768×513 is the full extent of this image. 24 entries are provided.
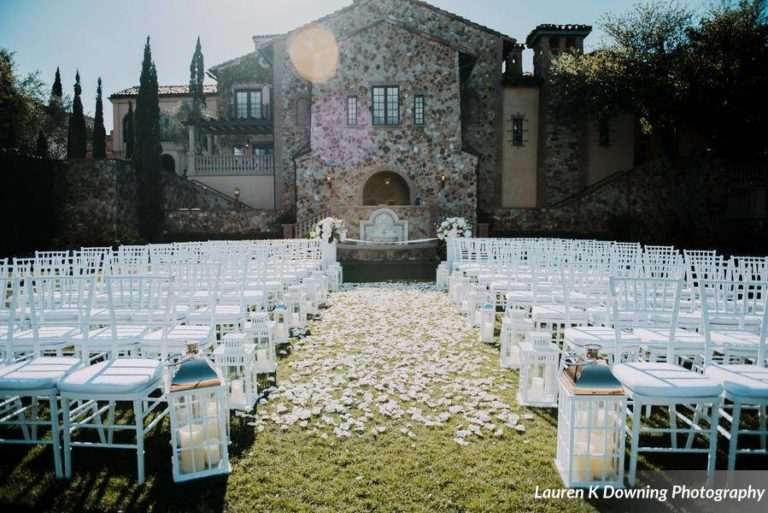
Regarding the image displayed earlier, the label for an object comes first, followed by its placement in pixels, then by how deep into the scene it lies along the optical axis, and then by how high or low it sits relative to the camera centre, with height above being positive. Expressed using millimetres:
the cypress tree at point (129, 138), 30453 +5184
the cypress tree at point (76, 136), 25109 +4284
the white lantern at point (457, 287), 9312 -1259
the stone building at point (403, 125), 20781 +4545
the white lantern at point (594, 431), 3107 -1339
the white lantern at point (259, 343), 5527 -1358
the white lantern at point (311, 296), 8820 -1327
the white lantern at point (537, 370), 4641 -1379
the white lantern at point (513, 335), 5695 -1328
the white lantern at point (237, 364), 4453 -1274
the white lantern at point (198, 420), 3248 -1335
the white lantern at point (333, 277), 12060 -1326
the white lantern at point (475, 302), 7793 -1251
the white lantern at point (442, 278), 12285 -1362
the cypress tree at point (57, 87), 33594 +9041
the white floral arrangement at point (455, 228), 15338 -156
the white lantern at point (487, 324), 6926 -1398
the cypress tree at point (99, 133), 26234 +4692
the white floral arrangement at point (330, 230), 13478 -215
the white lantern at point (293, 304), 7611 -1273
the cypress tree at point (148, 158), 21953 +2823
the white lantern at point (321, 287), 9591 -1306
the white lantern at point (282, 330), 6855 -1500
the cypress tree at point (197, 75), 33750 +10071
